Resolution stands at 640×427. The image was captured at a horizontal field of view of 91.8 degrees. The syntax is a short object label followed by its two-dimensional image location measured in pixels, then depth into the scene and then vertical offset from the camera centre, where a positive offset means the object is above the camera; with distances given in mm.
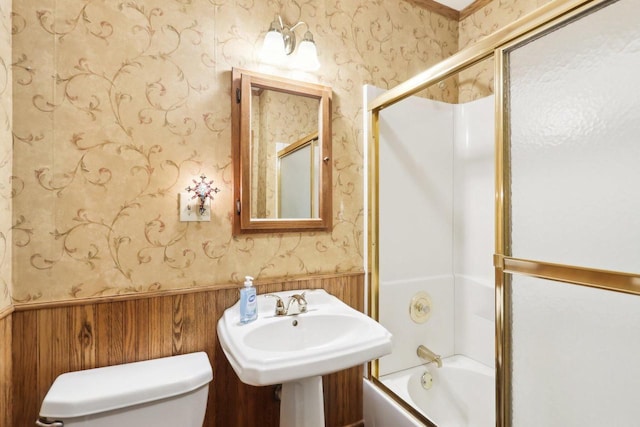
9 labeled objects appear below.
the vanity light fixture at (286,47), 1361 +754
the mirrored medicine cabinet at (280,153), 1333 +278
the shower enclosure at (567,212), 880 +0
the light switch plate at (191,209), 1244 +22
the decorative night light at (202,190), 1256 +99
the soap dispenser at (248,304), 1214 -354
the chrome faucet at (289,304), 1312 -391
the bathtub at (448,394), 1559 -963
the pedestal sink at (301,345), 929 -459
